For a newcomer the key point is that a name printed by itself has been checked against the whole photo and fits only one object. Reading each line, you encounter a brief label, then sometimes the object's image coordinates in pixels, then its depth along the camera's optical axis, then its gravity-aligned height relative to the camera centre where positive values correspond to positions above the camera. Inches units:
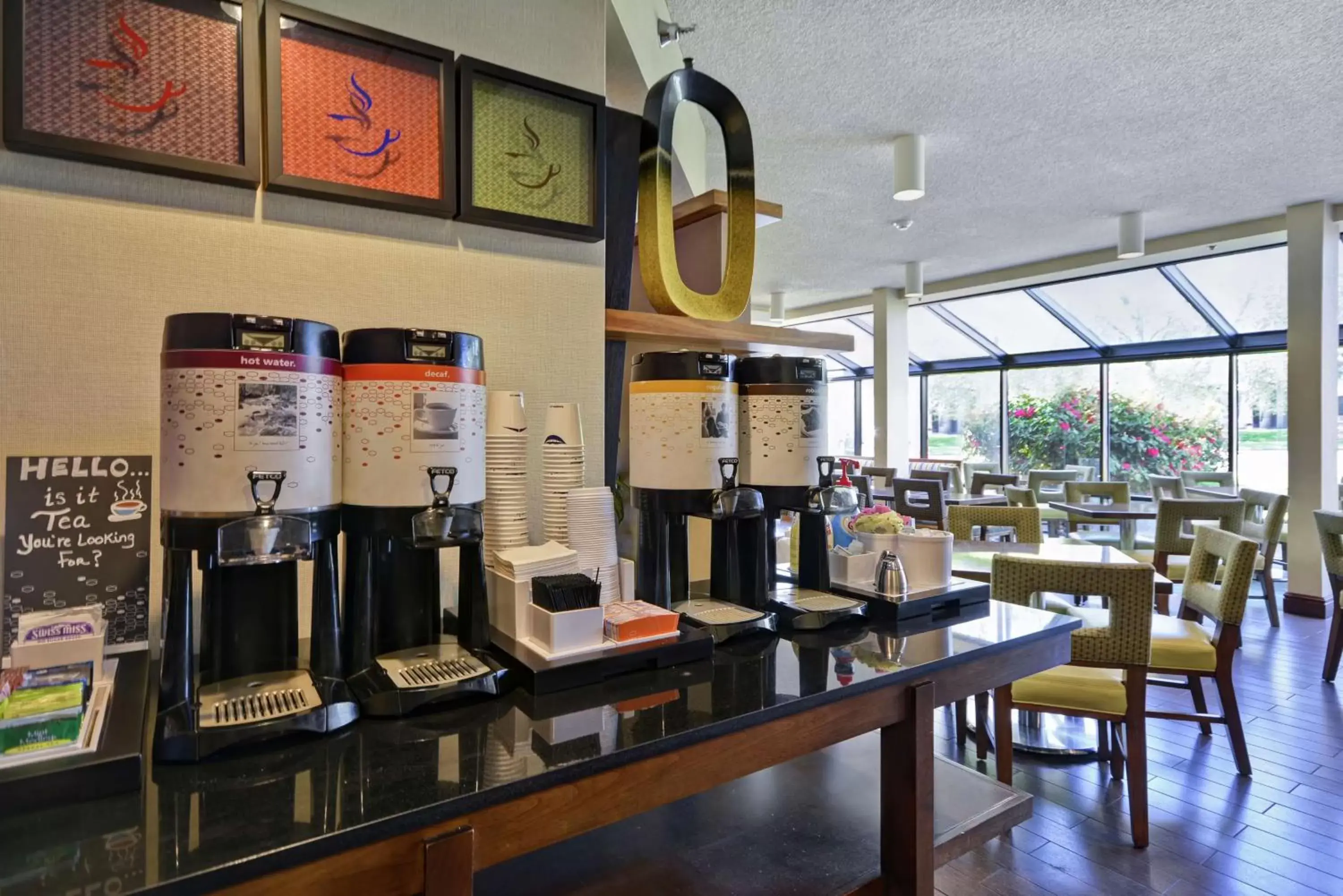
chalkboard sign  34.8 -4.6
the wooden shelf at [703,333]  55.5 +9.2
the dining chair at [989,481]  206.7 -10.0
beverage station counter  23.8 -13.1
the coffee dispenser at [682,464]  47.6 -1.2
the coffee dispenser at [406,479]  35.2 -1.7
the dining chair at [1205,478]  216.8 -9.8
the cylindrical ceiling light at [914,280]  244.2 +56.8
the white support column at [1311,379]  176.2 +16.5
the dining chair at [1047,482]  226.8 -11.7
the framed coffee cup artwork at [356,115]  41.2 +20.0
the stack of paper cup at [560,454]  45.9 -0.5
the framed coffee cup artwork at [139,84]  34.9 +18.7
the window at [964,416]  310.8 +13.4
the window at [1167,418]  242.7 +10.1
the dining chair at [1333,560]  126.0 -20.6
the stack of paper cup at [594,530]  44.3 -5.2
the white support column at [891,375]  285.3 +28.3
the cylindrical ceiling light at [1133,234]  186.1 +54.9
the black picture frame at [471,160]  46.9 +19.8
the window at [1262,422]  227.1 +7.8
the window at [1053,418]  275.7 +11.2
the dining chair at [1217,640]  94.1 -26.5
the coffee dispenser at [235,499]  30.2 -2.3
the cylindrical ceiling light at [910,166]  136.7 +53.4
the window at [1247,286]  211.0 +48.6
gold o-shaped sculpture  56.3 +19.9
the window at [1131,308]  236.5 +47.6
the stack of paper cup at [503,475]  42.7 -1.7
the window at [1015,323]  273.3 +48.6
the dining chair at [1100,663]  82.7 -25.5
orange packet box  40.2 -10.0
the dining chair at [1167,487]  200.7 -11.6
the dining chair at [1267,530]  160.7 -19.8
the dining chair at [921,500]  157.4 -12.2
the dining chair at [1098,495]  184.2 -12.6
